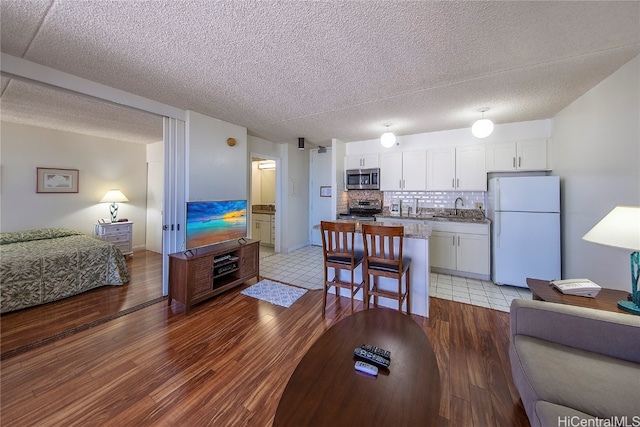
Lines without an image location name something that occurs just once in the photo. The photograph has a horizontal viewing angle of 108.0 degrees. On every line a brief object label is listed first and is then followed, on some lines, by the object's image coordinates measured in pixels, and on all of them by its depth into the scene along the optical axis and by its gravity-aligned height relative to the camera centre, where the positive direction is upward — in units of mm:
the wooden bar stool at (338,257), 2497 -509
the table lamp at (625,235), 1328 -126
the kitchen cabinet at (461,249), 3594 -572
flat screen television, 2807 -136
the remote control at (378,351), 1284 -783
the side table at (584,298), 1520 -586
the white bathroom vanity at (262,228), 5742 -414
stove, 4637 +50
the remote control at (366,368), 1172 -796
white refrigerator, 3045 -211
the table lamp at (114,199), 4570 +232
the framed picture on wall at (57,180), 3922 +531
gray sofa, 1020 -797
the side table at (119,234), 4414 -450
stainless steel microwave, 4547 +674
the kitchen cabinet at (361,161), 4629 +1048
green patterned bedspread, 2562 -697
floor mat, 2953 -1099
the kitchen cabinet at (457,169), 3809 +756
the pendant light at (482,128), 2762 +1026
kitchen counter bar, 2580 -647
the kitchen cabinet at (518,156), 3441 +888
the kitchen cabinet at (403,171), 4219 +791
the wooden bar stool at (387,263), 2262 -525
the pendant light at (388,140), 3439 +1093
